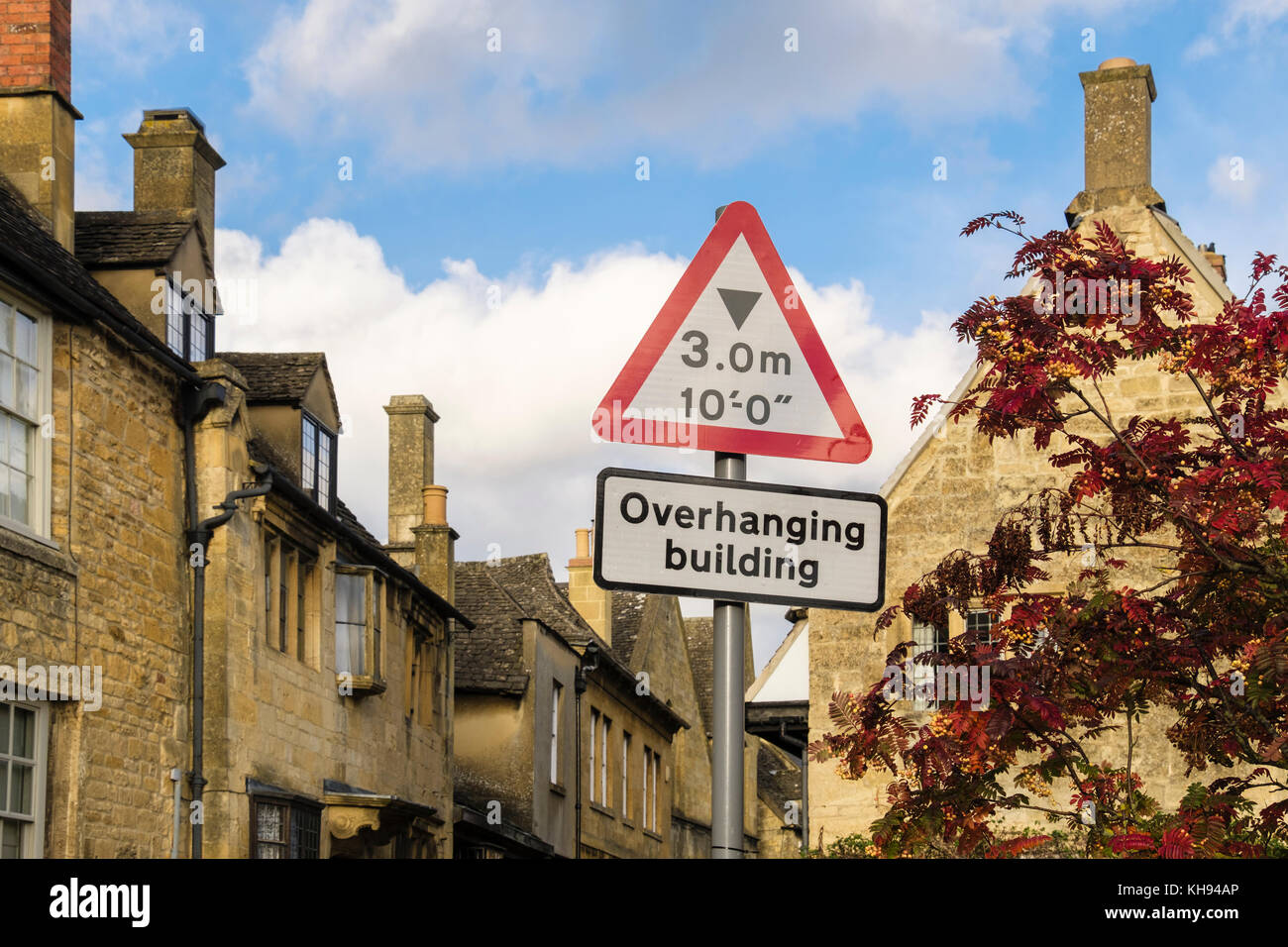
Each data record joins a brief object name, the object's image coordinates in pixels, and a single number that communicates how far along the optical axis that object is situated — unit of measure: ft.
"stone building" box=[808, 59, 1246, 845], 63.00
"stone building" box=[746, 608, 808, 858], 67.26
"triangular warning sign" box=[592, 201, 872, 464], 14.82
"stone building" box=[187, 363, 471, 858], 59.47
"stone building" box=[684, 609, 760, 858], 149.28
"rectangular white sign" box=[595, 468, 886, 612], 14.51
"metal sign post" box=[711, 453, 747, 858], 14.12
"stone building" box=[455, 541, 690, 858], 102.12
